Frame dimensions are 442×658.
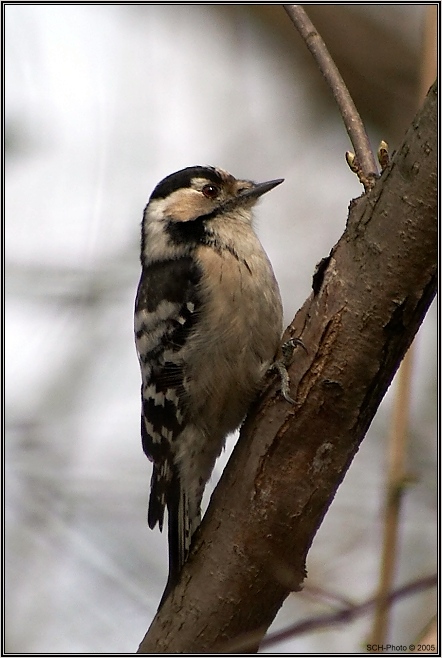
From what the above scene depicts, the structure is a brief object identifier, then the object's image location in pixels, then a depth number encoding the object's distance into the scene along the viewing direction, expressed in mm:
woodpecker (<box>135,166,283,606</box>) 7355
